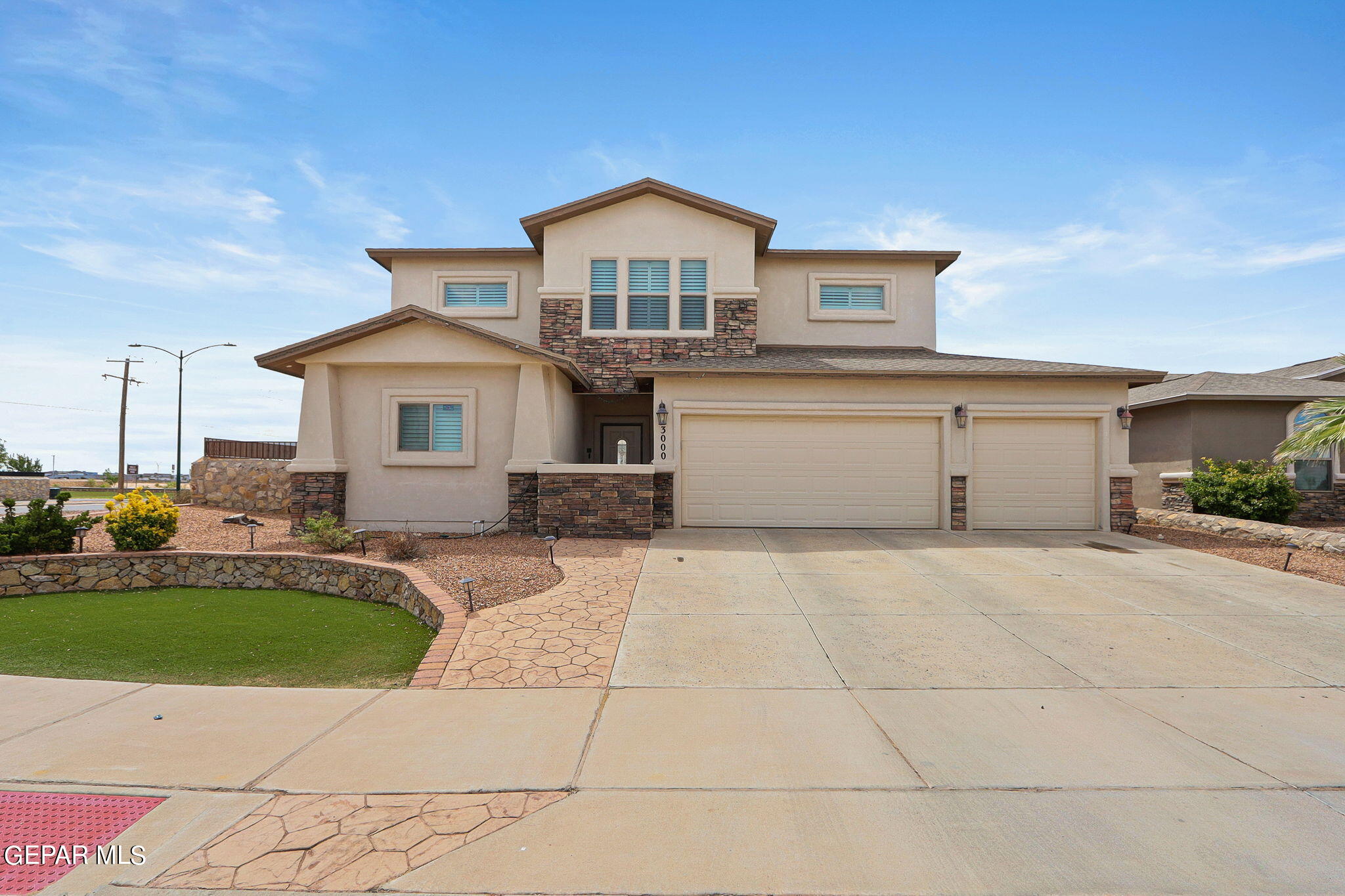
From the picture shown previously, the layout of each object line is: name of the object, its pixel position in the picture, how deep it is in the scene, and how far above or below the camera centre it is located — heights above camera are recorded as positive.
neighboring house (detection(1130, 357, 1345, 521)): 15.26 +0.92
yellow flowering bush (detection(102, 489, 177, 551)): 9.78 -1.05
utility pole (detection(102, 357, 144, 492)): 28.32 +0.92
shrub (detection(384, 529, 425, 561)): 9.34 -1.35
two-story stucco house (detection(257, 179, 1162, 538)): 11.96 +0.48
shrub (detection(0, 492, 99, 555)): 9.38 -1.15
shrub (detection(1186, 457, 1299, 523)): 13.73 -0.54
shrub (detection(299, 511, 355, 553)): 10.23 -1.30
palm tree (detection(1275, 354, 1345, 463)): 11.20 +0.64
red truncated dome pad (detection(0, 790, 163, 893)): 2.79 -1.88
